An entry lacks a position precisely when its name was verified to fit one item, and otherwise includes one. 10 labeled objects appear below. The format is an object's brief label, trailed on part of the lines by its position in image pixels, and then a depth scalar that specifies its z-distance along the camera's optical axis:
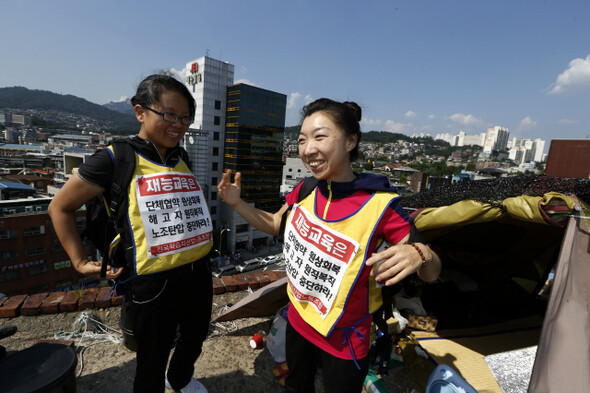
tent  1.54
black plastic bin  1.51
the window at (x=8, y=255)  19.30
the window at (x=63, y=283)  22.19
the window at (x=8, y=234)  19.02
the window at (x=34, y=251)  20.30
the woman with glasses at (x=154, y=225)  1.74
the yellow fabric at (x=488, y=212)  1.94
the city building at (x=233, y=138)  34.75
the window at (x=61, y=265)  21.67
